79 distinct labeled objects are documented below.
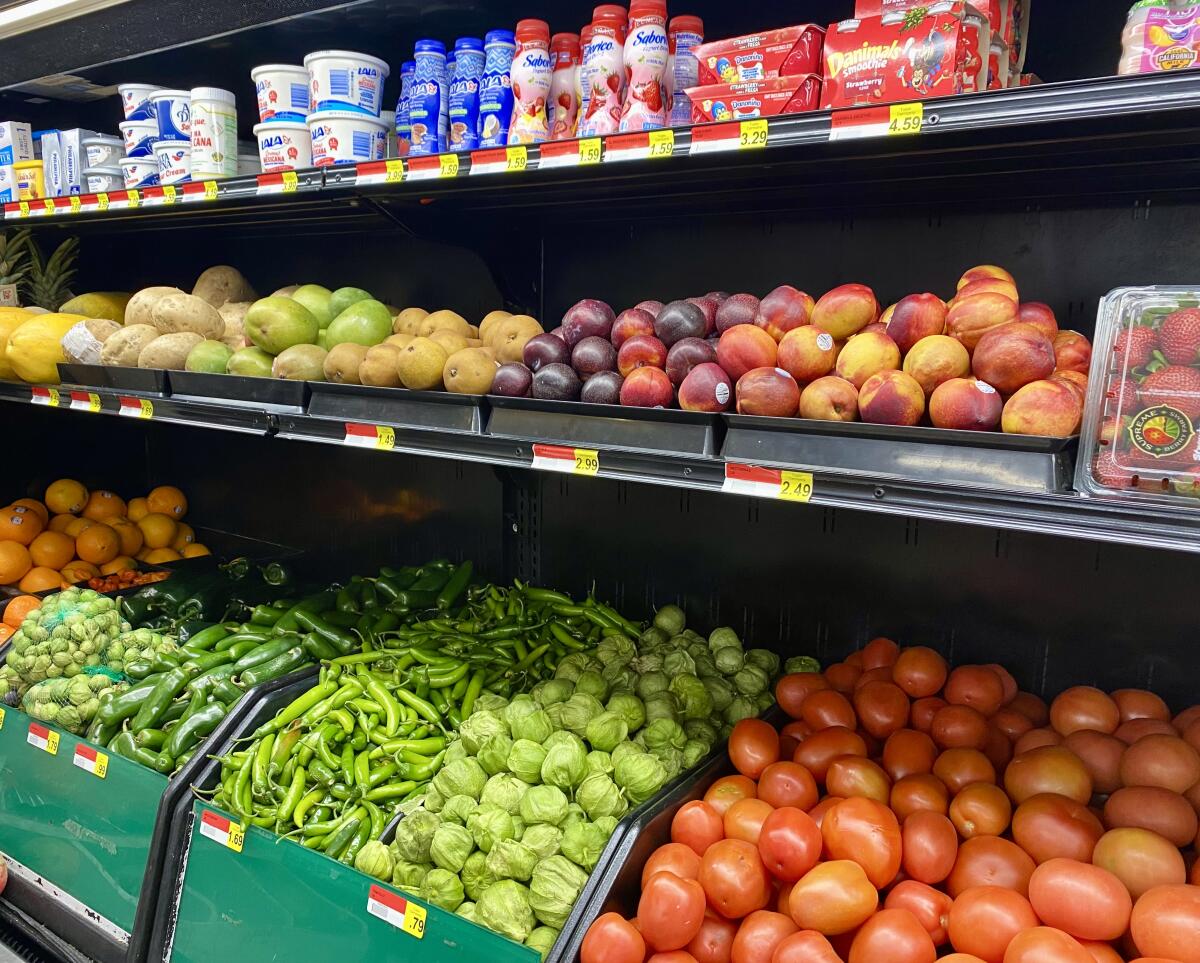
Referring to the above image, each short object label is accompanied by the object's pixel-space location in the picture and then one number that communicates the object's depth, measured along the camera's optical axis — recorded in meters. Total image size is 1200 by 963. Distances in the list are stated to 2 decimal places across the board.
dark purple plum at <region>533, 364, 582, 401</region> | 1.64
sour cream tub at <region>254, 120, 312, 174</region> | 2.08
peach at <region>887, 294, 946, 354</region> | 1.36
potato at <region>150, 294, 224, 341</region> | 2.42
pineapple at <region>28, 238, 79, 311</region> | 3.32
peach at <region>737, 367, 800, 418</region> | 1.36
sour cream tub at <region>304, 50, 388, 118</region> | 1.93
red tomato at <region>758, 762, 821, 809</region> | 1.52
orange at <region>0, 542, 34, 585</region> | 3.16
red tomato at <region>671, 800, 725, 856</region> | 1.50
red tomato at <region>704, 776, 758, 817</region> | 1.58
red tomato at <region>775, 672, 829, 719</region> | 1.83
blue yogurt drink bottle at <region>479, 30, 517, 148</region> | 1.80
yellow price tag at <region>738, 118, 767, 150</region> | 1.37
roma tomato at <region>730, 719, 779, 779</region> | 1.65
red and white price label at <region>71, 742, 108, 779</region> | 2.11
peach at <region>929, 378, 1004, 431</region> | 1.20
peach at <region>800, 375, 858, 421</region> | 1.30
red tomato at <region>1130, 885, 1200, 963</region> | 1.10
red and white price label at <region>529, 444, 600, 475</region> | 1.51
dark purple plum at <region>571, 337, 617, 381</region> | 1.66
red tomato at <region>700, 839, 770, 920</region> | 1.35
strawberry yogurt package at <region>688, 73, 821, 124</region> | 1.42
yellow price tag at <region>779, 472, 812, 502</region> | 1.28
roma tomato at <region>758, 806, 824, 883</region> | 1.34
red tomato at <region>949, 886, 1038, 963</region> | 1.18
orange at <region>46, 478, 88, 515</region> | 3.52
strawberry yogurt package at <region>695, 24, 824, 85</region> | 1.41
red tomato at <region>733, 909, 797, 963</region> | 1.29
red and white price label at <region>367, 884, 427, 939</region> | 1.49
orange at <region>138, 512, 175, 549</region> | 3.50
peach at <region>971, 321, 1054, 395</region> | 1.22
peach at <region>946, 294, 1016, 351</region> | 1.32
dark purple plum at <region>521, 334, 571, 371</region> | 1.72
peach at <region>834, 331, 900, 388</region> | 1.35
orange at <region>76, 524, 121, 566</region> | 3.31
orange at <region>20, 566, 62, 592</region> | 3.15
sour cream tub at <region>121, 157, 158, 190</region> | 2.46
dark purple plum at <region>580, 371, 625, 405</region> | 1.56
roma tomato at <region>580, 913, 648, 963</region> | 1.33
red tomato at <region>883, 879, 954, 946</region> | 1.27
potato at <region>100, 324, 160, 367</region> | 2.38
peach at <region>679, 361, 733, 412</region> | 1.44
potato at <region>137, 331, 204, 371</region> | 2.28
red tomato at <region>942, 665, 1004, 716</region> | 1.70
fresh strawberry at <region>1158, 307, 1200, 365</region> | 1.06
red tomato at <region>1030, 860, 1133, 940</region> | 1.16
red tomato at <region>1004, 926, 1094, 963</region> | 1.08
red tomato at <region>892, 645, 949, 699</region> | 1.75
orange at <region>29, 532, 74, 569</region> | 3.26
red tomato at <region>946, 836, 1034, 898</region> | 1.29
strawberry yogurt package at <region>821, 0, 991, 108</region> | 1.27
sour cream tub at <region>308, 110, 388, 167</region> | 1.95
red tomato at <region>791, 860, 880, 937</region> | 1.25
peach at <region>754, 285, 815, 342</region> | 1.50
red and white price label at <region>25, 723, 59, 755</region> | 2.21
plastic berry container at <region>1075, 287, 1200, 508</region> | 1.05
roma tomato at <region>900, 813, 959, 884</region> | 1.34
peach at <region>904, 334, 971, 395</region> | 1.28
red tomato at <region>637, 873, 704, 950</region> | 1.33
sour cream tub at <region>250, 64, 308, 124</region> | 2.07
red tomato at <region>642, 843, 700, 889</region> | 1.42
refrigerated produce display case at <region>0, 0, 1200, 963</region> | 1.25
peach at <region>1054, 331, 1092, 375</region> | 1.32
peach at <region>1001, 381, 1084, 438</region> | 1.15
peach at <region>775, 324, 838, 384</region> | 1.40
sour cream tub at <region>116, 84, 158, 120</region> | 2.44
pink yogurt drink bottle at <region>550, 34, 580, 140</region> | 1.79
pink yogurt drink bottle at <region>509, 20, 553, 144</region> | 1.75
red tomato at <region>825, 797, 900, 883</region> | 1.32
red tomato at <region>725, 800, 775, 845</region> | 1.47
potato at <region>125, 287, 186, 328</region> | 2.54
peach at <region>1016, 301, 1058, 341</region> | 1.38
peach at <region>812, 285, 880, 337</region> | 1.46
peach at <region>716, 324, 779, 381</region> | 1.45
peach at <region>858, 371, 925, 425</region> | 1.24
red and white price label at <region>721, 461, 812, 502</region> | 1.28
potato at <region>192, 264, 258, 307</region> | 2.79
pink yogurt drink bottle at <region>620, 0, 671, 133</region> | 1.62
